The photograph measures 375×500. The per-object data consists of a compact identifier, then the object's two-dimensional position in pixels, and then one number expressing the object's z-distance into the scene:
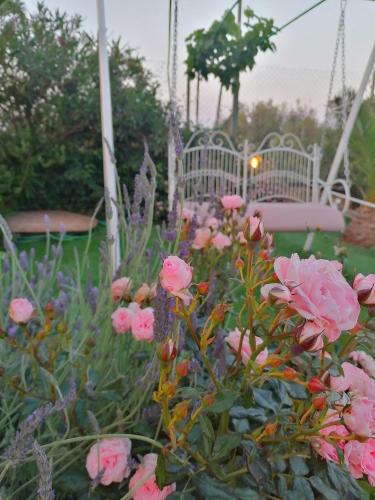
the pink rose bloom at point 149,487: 0.56
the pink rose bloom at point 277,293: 0.40
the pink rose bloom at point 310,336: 0.42
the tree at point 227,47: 4.26
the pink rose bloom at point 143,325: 0.73
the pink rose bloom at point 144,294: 0.82
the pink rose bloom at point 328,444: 0.54
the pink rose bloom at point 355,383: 0.48
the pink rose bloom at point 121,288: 0.89
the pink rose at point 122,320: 0.79
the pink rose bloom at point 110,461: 0.61
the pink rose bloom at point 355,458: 0.47
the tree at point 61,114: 4.70
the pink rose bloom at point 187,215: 1.34
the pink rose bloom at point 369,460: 0.47
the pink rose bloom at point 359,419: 0.41
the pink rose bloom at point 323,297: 0.39
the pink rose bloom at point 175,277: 0.48
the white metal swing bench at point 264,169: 5.47
